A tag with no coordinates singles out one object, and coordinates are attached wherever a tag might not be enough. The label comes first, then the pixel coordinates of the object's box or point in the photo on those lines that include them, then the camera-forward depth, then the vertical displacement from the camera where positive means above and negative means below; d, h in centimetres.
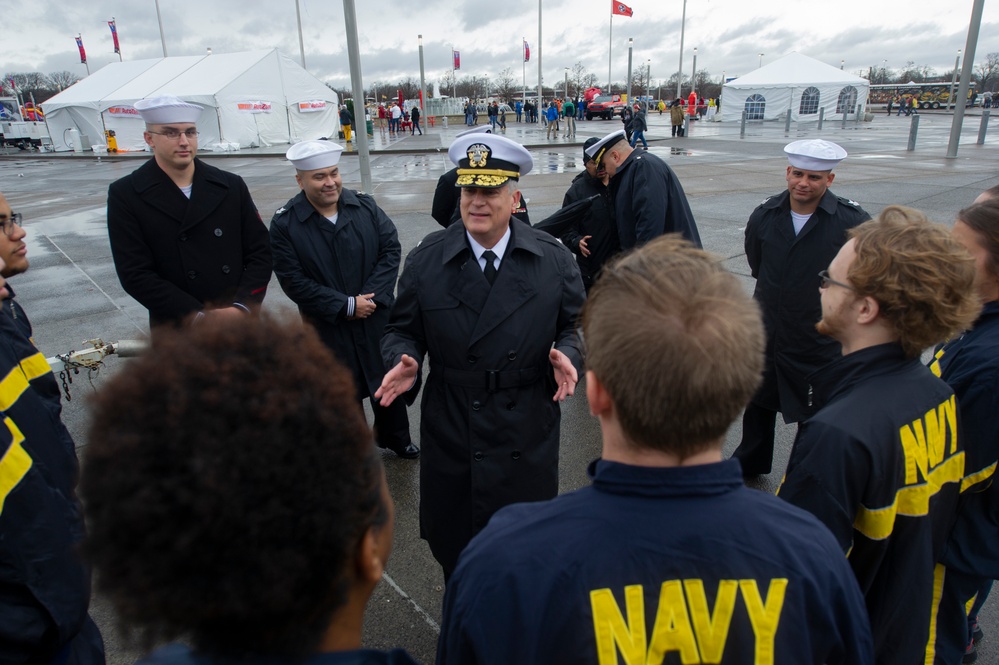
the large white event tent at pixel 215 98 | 2812 +143
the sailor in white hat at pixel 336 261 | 371 -78
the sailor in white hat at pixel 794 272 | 341 -85
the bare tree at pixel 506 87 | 8762 +455
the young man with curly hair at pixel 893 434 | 159 -79
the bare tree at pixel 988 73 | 8462 +419
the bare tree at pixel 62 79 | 8157 +726
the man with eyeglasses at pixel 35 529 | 172 -106
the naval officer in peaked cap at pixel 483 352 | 241 -85
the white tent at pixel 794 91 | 3781 +111
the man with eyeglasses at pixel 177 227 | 334 -49
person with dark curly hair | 76 -43
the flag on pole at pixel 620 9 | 3569 +584
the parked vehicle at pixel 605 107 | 4369 +68
